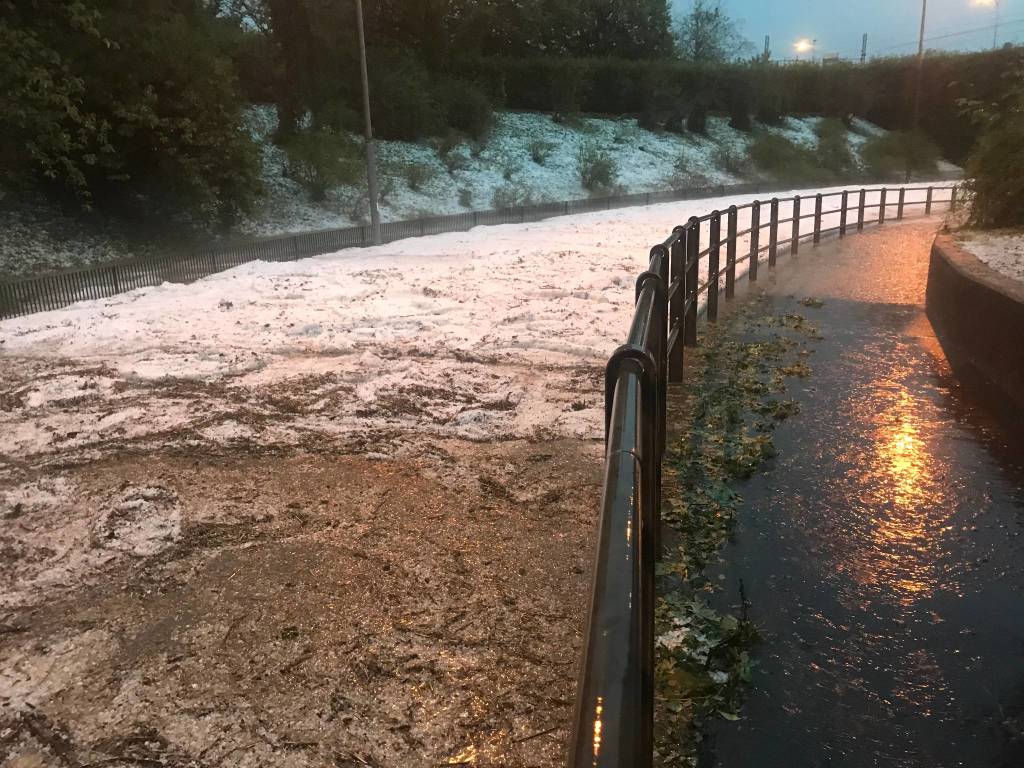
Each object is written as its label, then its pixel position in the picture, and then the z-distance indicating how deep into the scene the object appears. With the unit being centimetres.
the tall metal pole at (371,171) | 2198
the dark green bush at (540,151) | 4084
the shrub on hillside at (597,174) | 3966
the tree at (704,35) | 6594
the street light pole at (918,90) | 4772
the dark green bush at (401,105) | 3872
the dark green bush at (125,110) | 2267
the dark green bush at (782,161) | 4672
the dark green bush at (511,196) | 3547
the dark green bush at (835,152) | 4853
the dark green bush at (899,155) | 4856
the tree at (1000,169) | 1190
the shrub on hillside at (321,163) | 3195
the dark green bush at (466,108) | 4125
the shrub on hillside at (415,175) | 3488
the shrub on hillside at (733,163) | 4622
